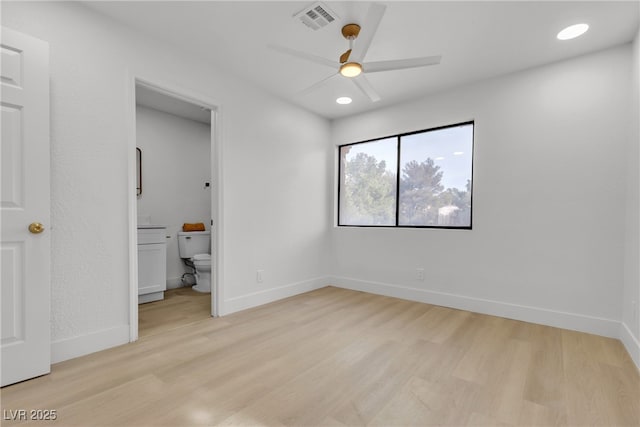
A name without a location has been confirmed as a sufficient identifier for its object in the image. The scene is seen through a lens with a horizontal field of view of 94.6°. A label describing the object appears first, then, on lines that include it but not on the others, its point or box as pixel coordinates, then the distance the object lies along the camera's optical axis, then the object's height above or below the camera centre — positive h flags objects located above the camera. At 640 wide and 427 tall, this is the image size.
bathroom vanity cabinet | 3.44 -0.67
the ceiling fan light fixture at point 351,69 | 2.09 +1.01
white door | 1.68 -0.02
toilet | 3.91 -0.66
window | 3.34 +0.38
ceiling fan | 1.92 +1.05
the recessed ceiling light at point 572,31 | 2.19 +1.37
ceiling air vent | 2.01 +1.36
